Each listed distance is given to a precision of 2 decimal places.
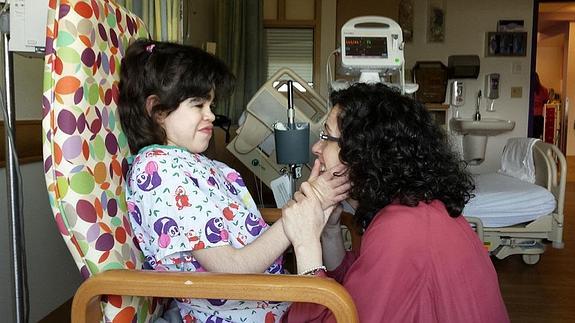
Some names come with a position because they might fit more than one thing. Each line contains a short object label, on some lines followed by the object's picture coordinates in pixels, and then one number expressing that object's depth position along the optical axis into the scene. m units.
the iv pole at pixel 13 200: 1.08
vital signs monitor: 2.41
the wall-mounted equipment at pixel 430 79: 5.05
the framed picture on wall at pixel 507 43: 5.17
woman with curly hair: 0.92
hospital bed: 2.99
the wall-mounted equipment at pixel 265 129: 2.50
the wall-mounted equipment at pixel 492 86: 5.21
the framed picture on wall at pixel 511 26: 5.17
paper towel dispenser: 5.07
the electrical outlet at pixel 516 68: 5.22
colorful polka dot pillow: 0.85
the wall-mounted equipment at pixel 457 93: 5.24
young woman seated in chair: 0.95
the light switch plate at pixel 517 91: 5.24
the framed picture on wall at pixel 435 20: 5.15
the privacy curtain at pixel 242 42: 4.63
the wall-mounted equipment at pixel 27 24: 1.08
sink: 4.86
